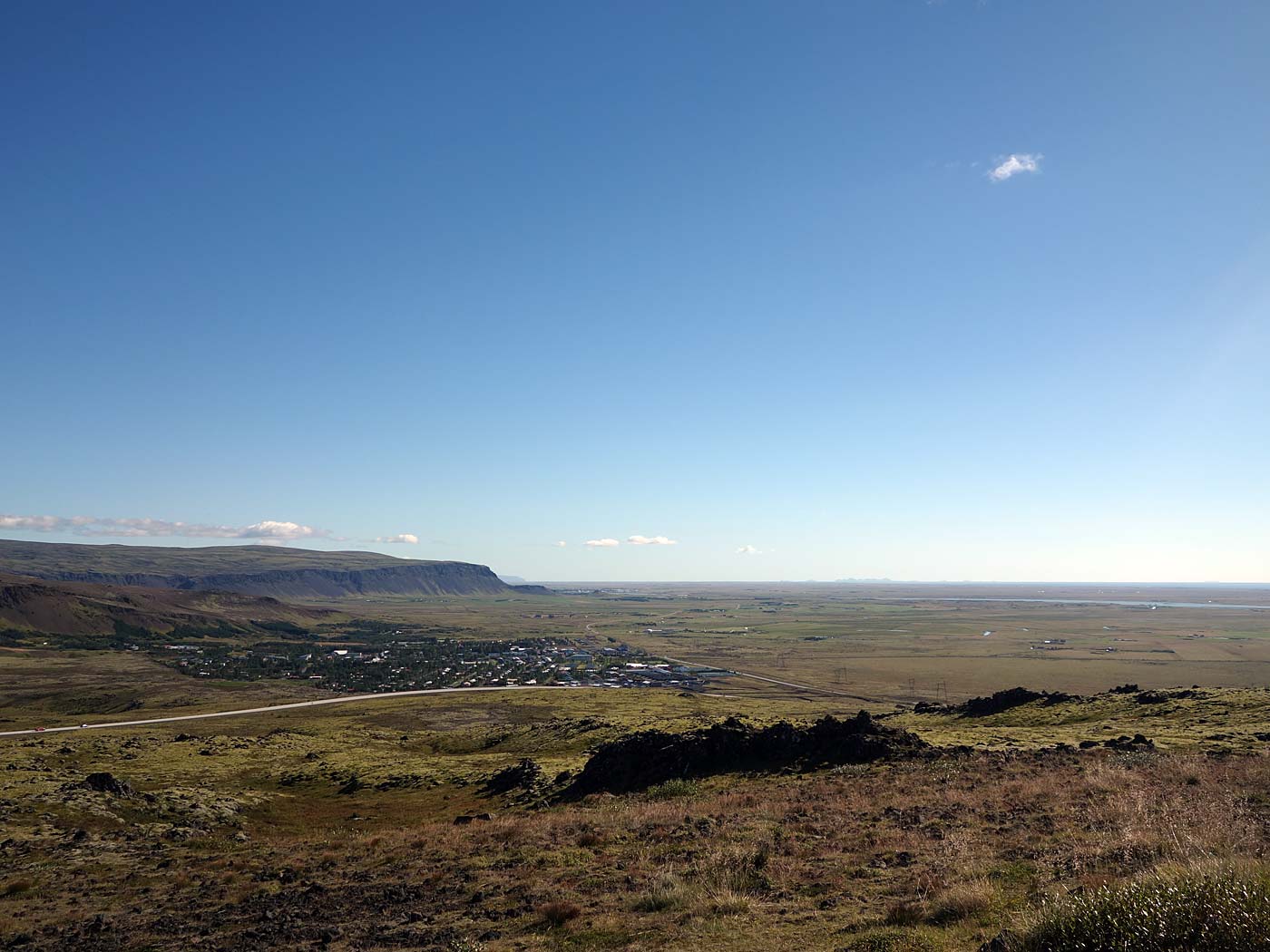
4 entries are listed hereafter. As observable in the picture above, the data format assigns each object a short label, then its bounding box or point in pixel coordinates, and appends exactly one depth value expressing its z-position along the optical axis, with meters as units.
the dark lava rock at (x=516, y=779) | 45.04
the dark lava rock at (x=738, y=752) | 38.31
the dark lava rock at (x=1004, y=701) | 57.44
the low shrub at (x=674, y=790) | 34.56
